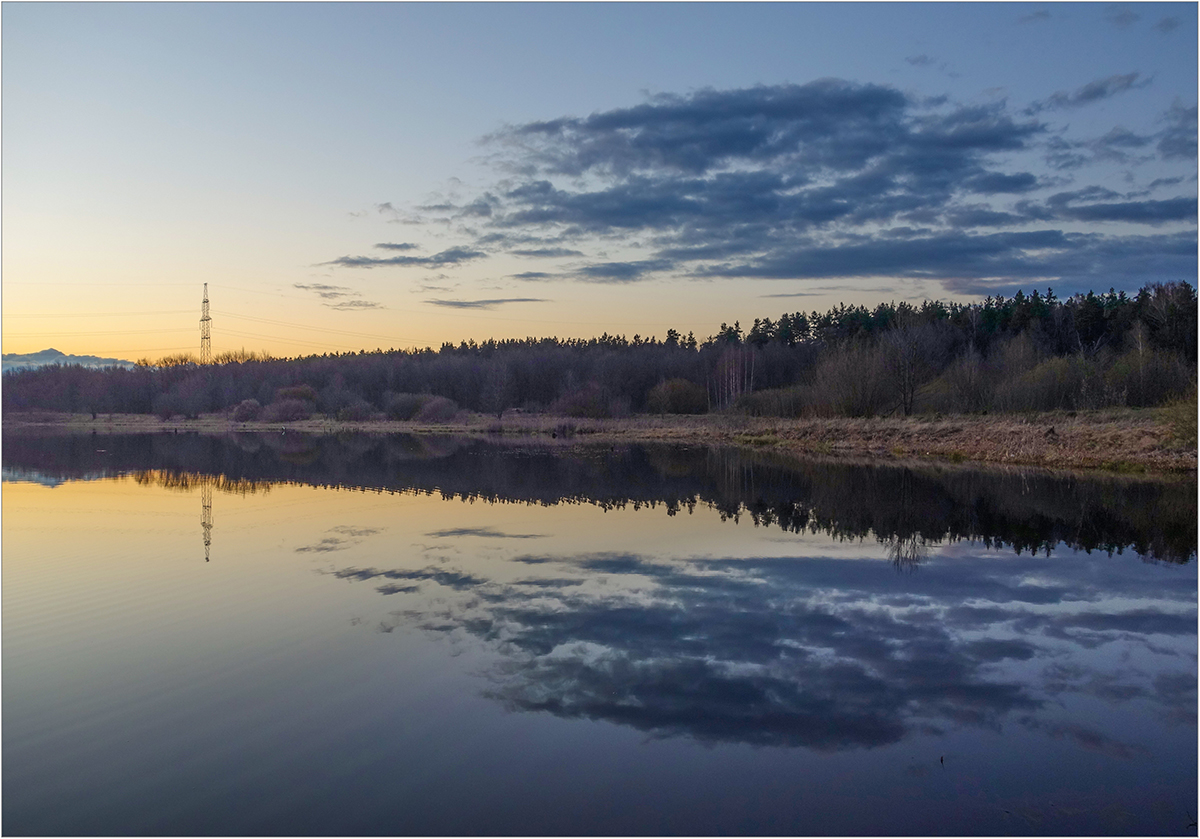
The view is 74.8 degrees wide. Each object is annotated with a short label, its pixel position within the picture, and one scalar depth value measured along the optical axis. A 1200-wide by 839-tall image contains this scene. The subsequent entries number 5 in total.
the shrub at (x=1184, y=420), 24.42
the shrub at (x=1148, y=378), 36.22
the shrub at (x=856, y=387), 44.16
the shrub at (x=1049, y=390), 39.56
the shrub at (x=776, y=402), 55.19
